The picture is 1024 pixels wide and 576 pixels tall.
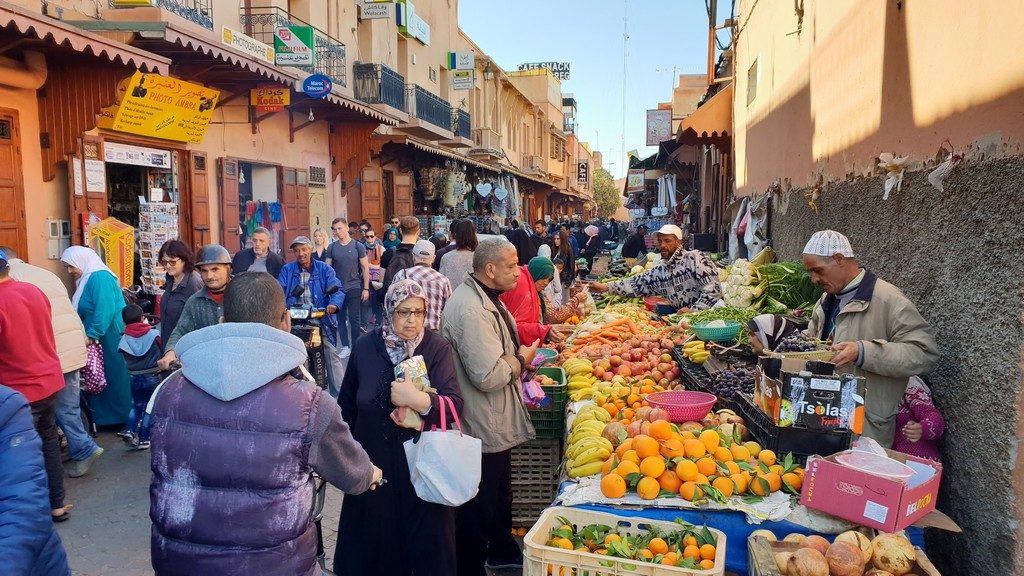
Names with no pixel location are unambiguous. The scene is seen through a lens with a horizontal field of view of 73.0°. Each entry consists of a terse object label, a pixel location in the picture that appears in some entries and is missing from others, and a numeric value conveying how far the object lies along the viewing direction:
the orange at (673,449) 3.46
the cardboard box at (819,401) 3.29
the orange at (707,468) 3.34
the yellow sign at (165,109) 8.97
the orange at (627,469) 3.39
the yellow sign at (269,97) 12.09
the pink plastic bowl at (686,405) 4.11
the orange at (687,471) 3.31
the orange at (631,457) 3.46
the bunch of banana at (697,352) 5.34
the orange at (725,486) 3.24
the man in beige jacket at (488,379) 3.79
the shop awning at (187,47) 8.54
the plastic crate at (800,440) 3.32
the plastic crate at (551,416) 5.00
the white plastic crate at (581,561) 2.74
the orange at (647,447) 3.49
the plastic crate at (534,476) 5.01
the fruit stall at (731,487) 2.86
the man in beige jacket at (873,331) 3.63
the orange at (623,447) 3.59
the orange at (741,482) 3.25
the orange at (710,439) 3.54
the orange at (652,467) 3.35
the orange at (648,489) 3.28
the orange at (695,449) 3.45
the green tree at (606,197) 85.50
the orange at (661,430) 3.70
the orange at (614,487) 3.29
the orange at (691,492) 3.21
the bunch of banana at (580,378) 5.10
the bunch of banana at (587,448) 3.71
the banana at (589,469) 3.67
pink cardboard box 2.89
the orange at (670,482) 3.33
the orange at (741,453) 3.46
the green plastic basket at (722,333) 5.57
